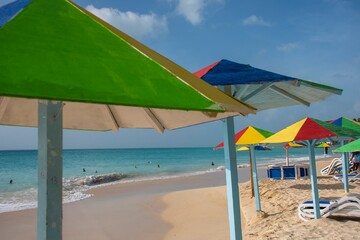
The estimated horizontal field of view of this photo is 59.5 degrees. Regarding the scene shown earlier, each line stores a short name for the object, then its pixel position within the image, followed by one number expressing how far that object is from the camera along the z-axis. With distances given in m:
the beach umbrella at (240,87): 3.47
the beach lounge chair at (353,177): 13.01
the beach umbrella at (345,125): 10.47
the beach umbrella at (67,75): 1.28
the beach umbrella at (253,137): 9.00
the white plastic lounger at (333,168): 17.81
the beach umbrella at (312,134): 6.24
